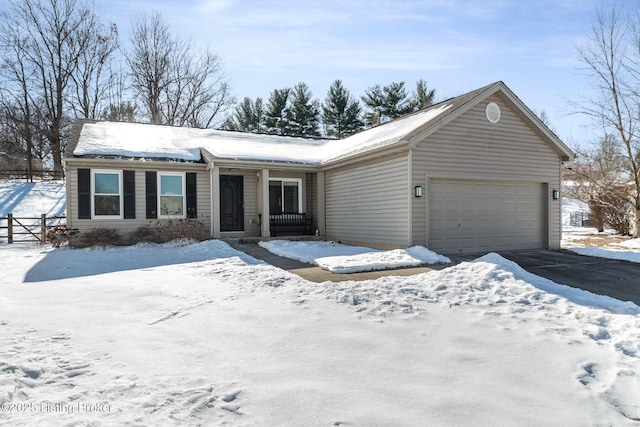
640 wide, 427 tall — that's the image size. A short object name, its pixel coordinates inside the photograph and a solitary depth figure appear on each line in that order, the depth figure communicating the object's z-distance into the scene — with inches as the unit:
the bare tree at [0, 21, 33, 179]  1021.2
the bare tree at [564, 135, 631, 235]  663.1
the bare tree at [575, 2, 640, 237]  615.8
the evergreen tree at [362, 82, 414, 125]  1245.7
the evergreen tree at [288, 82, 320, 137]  1306.6
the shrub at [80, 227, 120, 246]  461.1
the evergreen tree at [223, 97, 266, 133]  1362.0
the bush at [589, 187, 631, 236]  671.8
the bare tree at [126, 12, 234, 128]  1092.5
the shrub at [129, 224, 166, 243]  480.1
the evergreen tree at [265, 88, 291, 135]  1318.7
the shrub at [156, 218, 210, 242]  494.0
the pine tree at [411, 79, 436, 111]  1232.8
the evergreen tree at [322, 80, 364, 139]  1296.8
